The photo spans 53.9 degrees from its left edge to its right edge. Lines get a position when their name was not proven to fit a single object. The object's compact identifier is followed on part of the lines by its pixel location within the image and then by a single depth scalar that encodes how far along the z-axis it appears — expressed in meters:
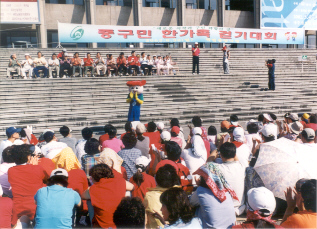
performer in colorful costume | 10.41
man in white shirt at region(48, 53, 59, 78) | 16.26
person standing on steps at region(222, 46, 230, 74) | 18.61
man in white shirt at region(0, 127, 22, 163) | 6.39
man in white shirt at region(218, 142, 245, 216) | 3.92
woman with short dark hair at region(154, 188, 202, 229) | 2.78
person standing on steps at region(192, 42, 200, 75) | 17.78
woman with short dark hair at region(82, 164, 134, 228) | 3.46
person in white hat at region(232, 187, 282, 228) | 2.71
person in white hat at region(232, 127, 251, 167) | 4.84
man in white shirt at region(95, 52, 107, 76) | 17.05
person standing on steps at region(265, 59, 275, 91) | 15.88
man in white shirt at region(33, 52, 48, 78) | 15.91
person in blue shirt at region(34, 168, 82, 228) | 3.31
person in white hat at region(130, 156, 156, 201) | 3.93
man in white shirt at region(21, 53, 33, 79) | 15.94
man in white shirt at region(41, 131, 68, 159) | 5.33
